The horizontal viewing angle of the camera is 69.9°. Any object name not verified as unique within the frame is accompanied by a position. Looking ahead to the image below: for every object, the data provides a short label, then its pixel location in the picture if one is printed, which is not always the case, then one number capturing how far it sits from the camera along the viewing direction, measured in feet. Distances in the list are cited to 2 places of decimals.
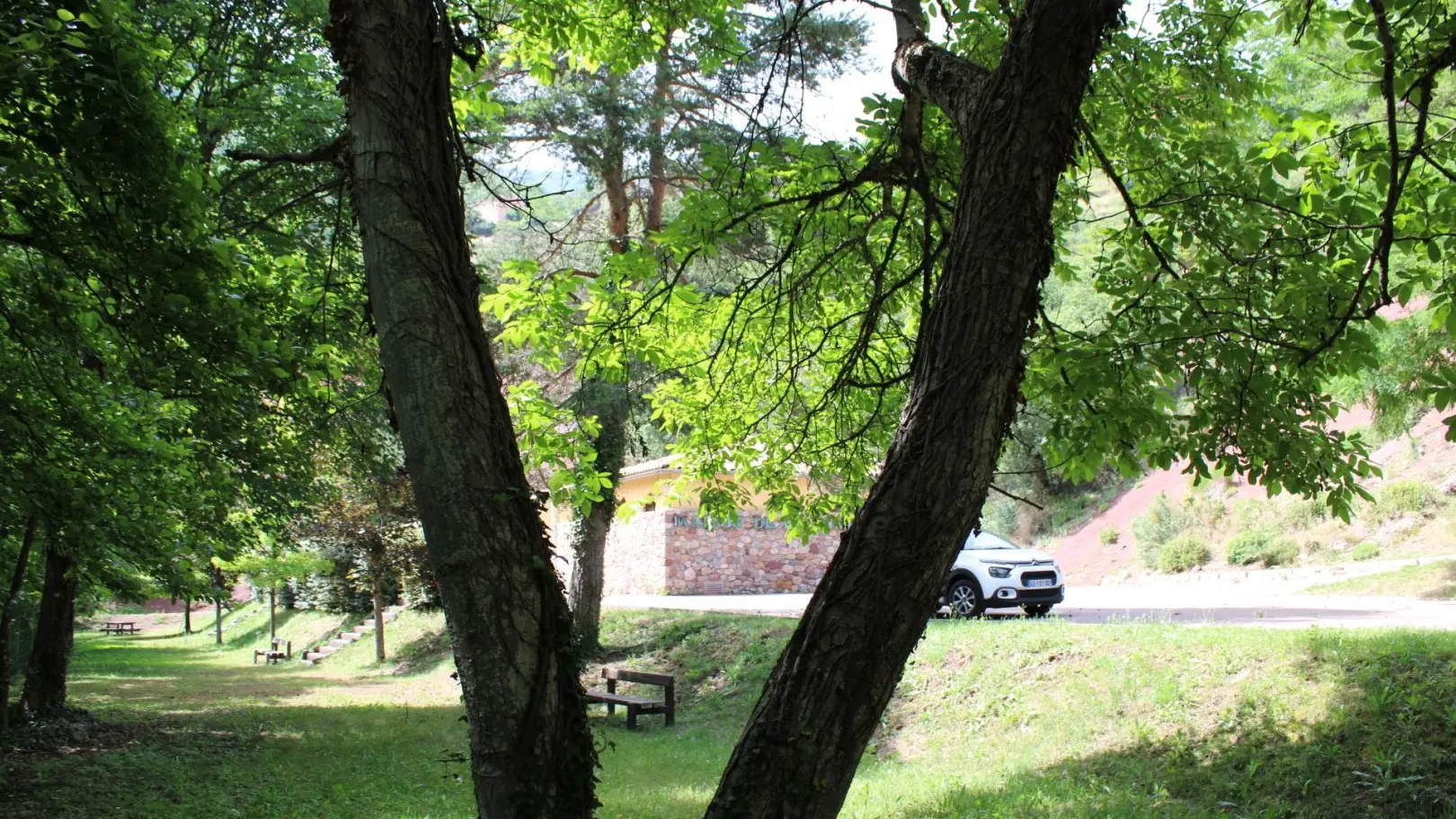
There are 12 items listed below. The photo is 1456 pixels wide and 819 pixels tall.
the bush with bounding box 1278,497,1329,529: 73.20
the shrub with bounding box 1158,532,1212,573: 77.95
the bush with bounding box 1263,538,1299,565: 70.44
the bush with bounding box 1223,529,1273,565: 72.59
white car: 49.08
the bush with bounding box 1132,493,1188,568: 85.51
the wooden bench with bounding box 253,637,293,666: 93.40
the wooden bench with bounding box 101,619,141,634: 142.79
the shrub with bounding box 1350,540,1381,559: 63.52
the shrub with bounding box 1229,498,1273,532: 77.82
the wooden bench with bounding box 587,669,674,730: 44.77
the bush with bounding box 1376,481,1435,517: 66.85
